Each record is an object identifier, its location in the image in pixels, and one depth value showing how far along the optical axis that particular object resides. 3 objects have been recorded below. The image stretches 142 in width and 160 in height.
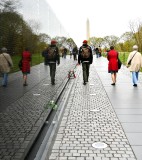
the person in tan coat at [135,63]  12.74
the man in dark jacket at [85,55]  13.59
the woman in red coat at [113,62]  13.46
